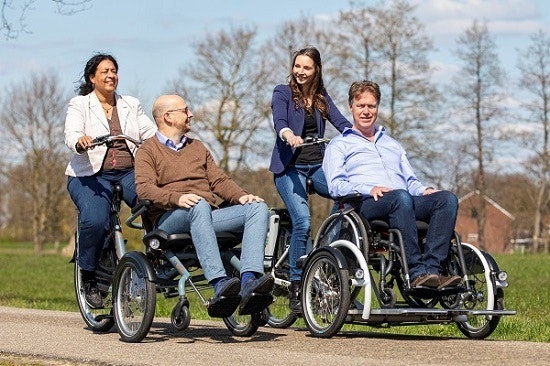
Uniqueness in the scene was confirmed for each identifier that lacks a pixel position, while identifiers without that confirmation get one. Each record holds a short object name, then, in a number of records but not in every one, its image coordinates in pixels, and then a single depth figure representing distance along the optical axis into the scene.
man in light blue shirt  11.84
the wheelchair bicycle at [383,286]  11.83
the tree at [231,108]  77.96
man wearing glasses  11.77
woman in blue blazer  14.08
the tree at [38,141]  102.29
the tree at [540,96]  84.72
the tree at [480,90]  83.52
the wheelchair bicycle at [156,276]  12.10
